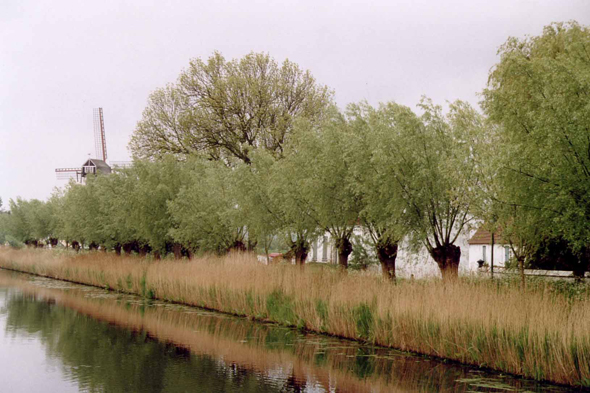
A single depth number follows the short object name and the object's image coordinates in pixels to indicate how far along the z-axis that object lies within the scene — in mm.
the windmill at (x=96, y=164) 118312
